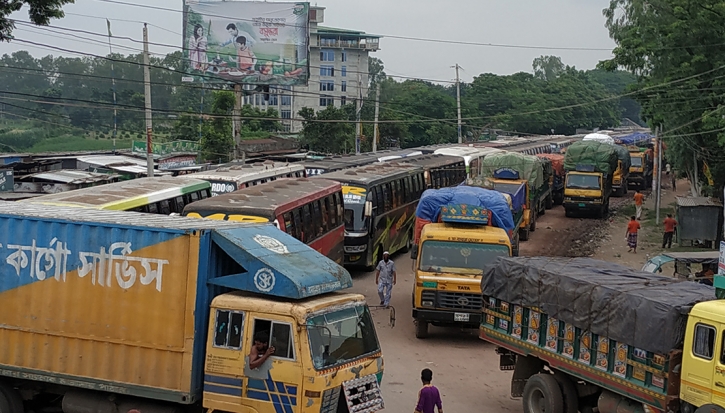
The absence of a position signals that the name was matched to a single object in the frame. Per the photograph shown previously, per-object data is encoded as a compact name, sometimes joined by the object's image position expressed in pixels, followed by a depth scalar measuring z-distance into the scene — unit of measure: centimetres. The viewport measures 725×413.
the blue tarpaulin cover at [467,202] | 1884
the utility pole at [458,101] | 6179
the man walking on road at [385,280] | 1855
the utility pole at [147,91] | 2954
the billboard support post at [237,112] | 4399
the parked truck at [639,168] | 5147
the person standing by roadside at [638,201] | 3494
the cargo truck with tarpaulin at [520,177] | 2981
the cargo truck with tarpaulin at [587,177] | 3769
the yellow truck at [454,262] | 1617
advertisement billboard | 4922
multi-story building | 11369
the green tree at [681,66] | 3092
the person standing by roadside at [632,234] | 2877
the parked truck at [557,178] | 4328
